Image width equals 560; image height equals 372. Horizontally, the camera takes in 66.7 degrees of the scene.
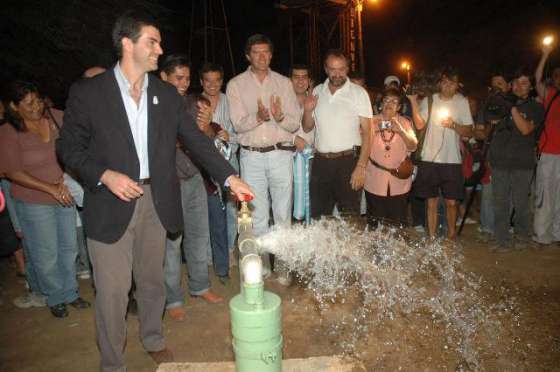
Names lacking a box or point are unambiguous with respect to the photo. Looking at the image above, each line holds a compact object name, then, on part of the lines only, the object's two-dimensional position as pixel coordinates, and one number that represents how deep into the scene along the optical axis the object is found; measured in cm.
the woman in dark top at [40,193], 451
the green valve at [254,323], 245
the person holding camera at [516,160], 621
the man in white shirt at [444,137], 640
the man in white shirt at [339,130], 559
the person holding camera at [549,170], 631
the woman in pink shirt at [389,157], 594
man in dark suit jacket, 306
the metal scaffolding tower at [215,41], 1670
